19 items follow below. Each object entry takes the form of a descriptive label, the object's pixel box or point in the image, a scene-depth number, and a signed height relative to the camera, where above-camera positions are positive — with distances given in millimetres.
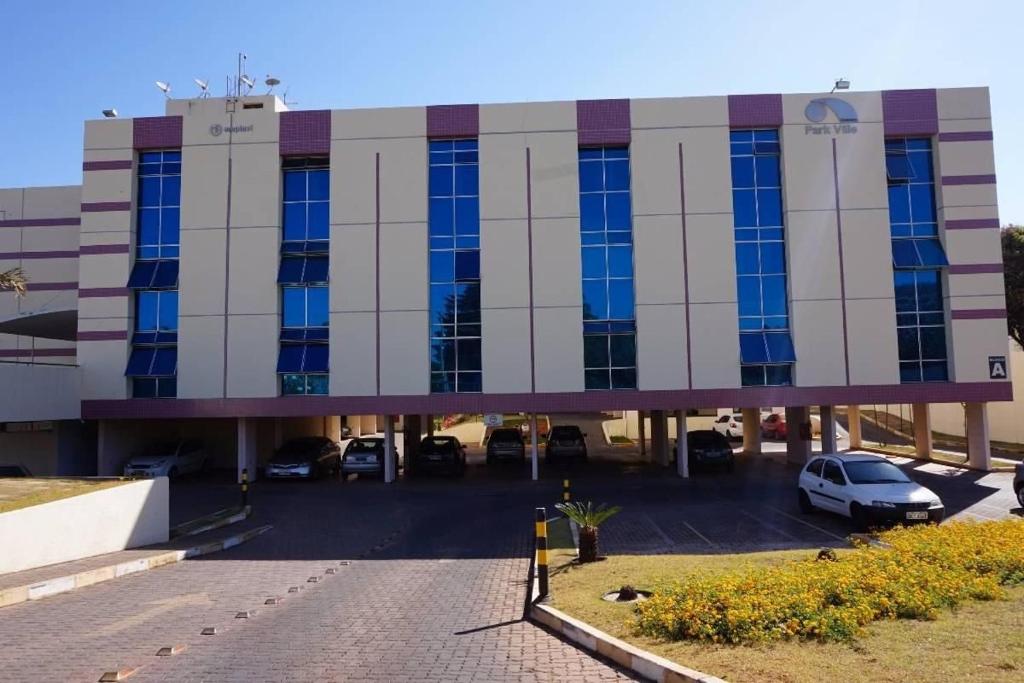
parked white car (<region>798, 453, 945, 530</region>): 13609 -2116
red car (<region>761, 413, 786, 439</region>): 41625 -2210
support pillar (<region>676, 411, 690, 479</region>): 26203 -2066
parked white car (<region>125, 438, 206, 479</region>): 26217 -2294
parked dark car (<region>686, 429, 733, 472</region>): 26812 -2313
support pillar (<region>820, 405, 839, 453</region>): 24922 -1443
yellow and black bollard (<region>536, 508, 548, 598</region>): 9572 -2163
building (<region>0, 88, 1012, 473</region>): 25094 +4672
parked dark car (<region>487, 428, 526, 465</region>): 29219 -2234
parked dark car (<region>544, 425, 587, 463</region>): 30453 -2289
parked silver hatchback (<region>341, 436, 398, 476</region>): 26984 -2385
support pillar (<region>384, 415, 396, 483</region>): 25828 -1906
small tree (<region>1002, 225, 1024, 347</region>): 34119 +5375
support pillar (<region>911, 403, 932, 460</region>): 29156 -1878
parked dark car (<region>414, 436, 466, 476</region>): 27250 -2390
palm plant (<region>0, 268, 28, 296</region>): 19370 +3319
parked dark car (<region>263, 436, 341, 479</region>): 26422 -2366
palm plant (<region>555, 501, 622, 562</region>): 11734 -2298
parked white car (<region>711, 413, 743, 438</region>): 41406 -2094
